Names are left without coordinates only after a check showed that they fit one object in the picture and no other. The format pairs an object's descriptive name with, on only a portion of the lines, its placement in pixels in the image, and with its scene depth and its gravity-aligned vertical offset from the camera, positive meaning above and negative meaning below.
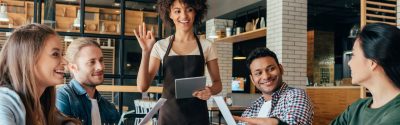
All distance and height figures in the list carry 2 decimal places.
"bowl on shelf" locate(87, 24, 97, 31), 5.77 +0.50
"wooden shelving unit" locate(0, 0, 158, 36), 5.52 +0.57
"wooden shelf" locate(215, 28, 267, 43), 8.52 +0.61
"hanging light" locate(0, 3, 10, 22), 7.27 +0.93
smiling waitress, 1.96 +0.00
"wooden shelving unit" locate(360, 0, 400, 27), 5.58 +0.74
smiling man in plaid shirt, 1.79 -0.17
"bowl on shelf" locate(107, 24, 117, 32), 5.52 +0.47
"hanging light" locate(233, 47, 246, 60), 12.20 +0.25
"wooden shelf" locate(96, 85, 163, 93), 3.92 -0.26
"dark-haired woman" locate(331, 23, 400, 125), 1.36 -0.03
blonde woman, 1.13 -0.03
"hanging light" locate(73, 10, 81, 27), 5.77 +0.57
